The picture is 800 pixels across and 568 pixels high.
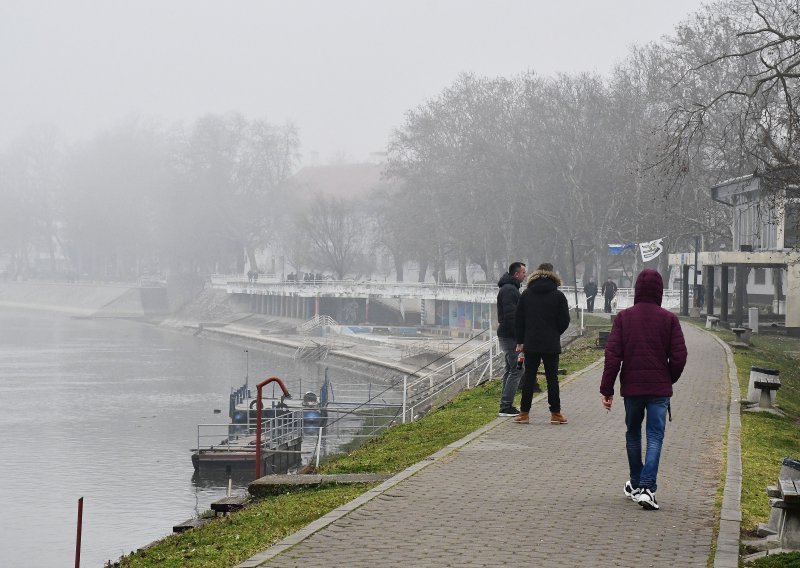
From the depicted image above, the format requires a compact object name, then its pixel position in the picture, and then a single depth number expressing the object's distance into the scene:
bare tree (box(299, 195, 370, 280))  111.75
